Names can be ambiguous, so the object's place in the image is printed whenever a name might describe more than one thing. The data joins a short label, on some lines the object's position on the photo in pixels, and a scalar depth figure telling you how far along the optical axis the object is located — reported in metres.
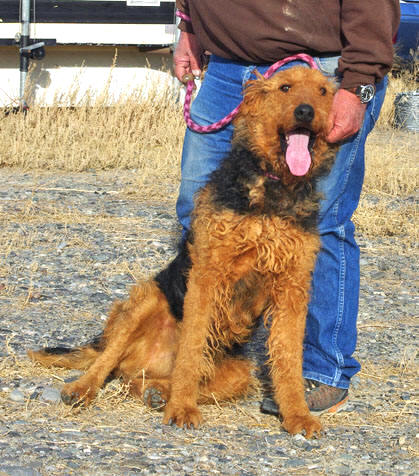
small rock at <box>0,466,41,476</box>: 6.48
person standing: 7.59
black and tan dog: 7.54
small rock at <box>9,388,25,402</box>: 8.17
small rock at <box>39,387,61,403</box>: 8.22
